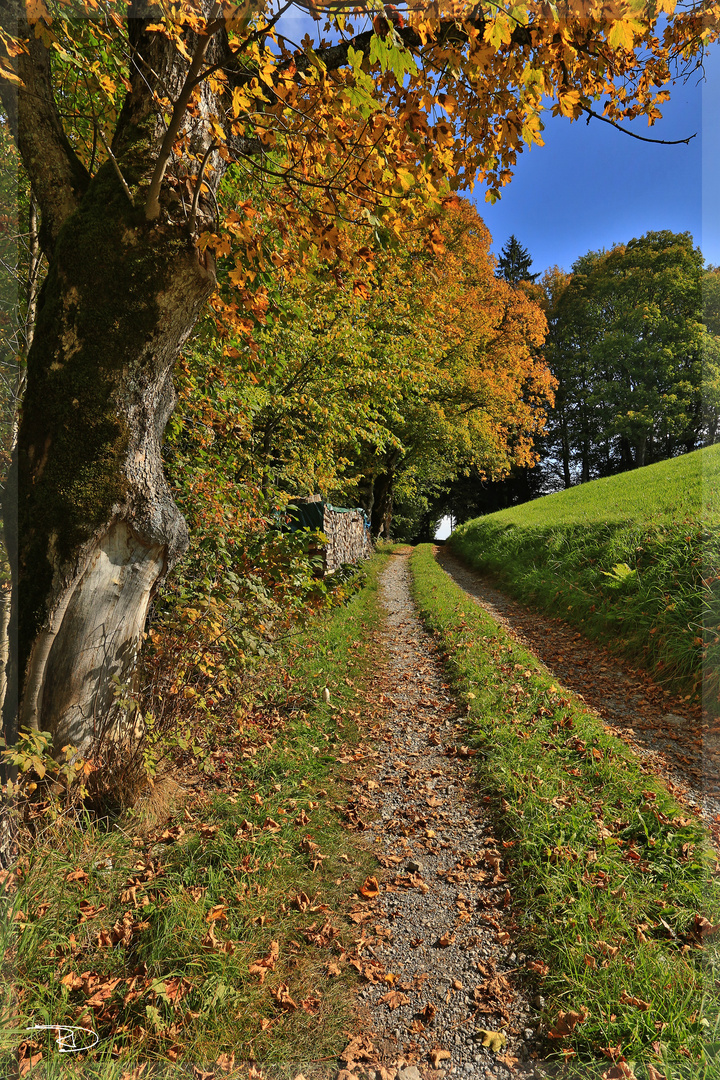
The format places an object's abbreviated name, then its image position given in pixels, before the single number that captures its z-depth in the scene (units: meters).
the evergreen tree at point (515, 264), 40.47
